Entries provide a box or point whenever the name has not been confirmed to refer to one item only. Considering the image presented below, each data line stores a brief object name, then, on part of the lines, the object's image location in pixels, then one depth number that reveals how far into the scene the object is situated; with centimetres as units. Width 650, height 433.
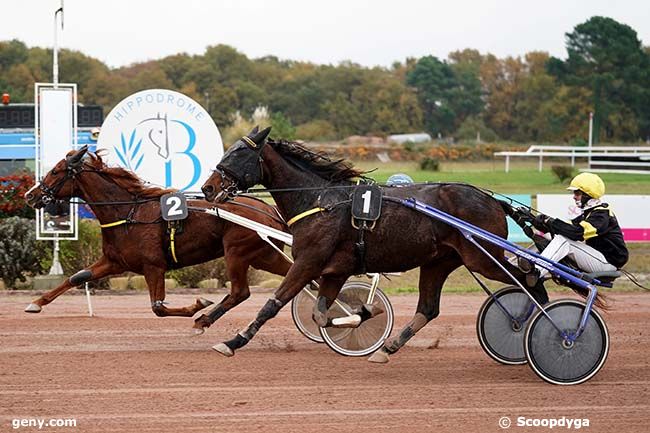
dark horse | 1575
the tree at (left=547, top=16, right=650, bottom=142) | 9612
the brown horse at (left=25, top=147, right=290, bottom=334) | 1823
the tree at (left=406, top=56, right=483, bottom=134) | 11975
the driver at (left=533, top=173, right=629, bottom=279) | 1497
